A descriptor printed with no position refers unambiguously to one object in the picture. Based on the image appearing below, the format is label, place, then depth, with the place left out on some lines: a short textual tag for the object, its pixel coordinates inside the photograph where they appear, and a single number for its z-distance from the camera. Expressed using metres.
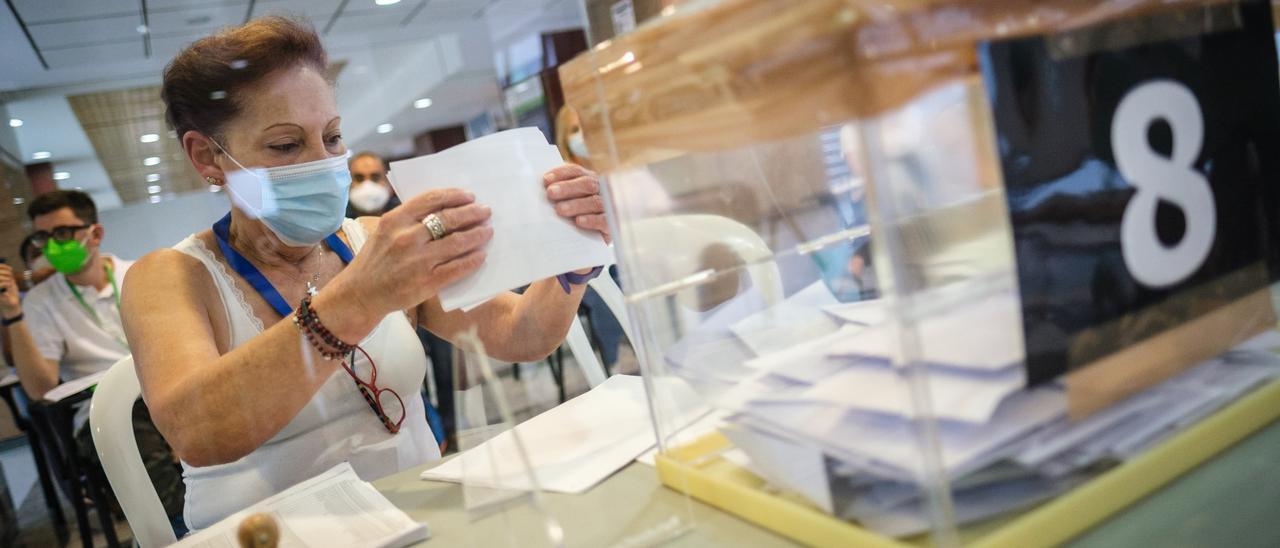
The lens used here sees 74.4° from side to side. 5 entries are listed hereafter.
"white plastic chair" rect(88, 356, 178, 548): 1.02
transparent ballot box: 0.42
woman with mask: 0.91
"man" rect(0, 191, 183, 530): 1.07
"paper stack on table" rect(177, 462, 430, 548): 0.76
